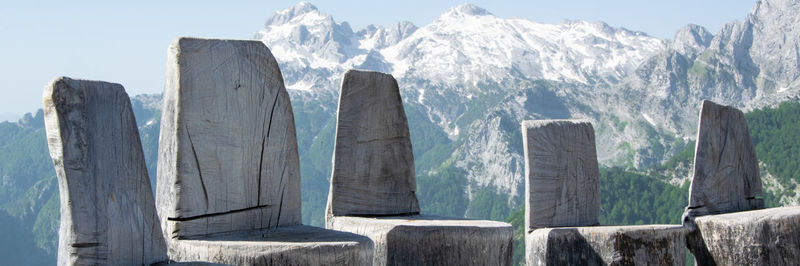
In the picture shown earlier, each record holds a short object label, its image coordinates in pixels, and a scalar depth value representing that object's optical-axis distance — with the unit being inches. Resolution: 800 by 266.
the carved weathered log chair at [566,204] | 174.6
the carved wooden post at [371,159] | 200.8
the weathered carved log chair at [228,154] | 153.6
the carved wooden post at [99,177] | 121.6
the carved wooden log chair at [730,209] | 182.2
